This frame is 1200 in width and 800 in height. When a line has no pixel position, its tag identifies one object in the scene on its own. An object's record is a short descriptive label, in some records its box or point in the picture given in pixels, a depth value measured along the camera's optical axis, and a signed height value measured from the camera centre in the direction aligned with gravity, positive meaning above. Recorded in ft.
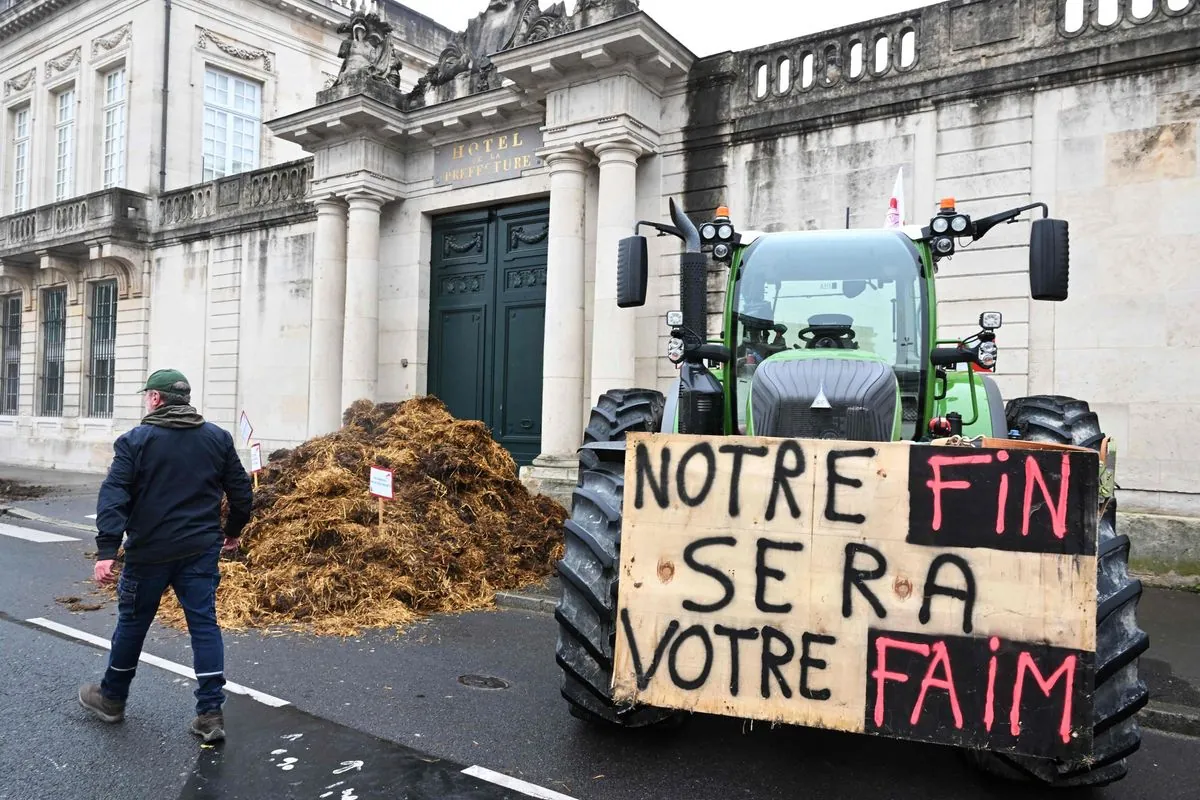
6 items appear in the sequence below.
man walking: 14.48 -2.32
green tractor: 12.06 +0.44
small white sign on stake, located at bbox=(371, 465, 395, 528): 26.12 -2.46
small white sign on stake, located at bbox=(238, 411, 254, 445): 37.44 -1.31
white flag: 19.54 +4.76
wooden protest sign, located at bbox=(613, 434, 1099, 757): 10.36 -2.24
